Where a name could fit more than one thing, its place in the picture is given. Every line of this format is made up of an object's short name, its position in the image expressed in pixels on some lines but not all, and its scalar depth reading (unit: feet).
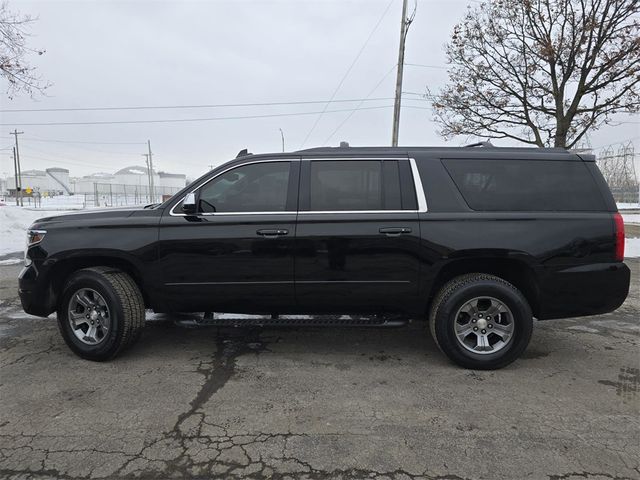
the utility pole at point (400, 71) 48.35
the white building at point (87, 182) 377.30
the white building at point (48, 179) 346.13
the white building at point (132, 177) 373.40
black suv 12.25
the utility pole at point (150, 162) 177.60
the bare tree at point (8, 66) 33.42
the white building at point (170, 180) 389.19
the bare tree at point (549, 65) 34.88
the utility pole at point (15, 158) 180.20
